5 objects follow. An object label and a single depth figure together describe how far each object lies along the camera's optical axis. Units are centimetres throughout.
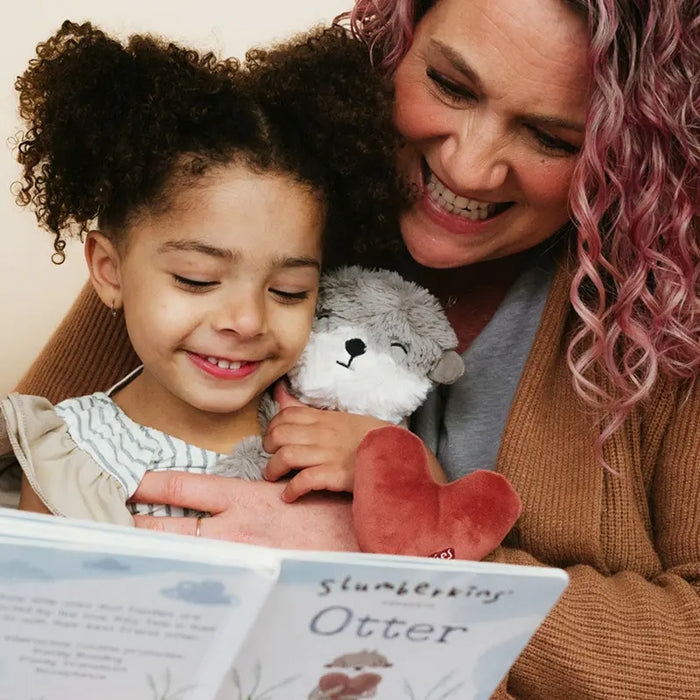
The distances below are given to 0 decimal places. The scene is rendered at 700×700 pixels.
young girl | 112
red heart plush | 107
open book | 71
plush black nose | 122
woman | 116
